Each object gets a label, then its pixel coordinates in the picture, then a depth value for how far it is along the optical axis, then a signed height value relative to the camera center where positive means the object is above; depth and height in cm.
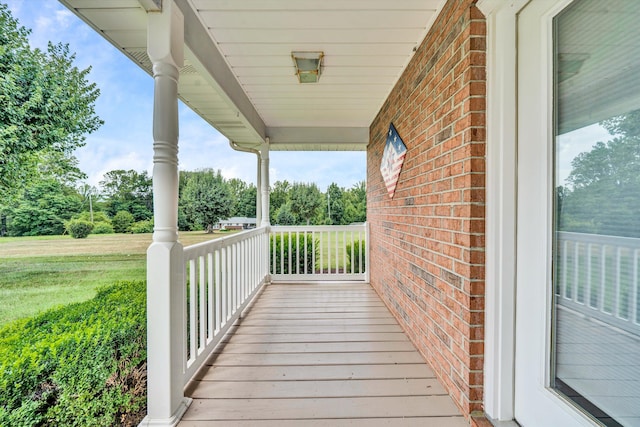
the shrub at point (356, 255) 567 -90
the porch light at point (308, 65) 245 +133
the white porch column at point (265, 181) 462 +50
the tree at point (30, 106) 288 +122
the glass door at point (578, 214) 94 -1
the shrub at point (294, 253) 524 -77
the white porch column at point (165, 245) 153 -18
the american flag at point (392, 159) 280 +56
